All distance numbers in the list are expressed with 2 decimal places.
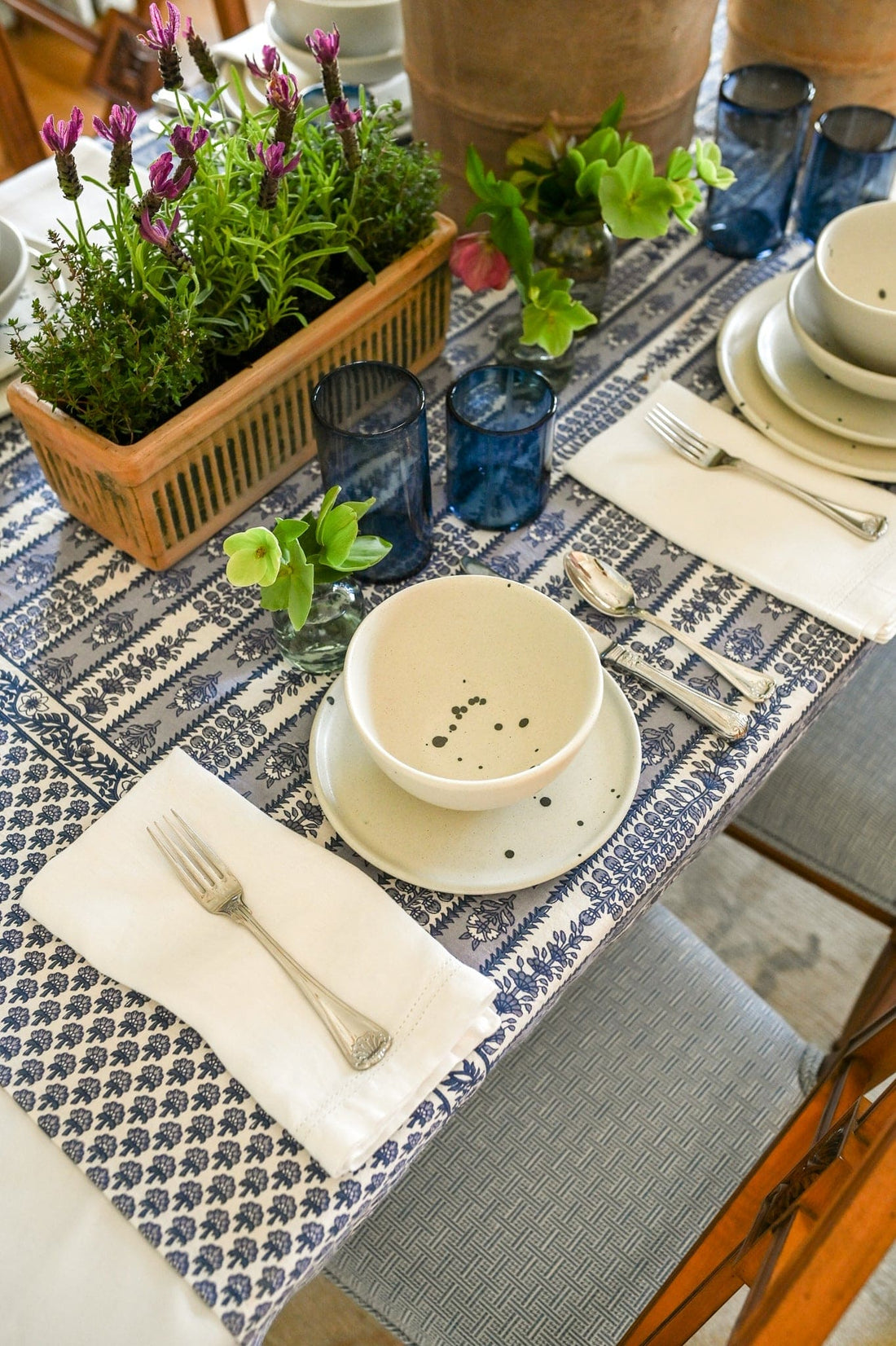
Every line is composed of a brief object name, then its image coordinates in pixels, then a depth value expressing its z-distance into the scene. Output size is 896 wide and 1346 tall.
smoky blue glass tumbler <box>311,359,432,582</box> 0.81
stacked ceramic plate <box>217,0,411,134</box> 1.17
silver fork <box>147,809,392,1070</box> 0.64
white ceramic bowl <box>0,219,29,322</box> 1.01
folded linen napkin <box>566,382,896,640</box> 0.88
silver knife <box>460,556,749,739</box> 0.79
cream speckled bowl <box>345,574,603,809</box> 0.76
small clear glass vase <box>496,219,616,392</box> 1.02
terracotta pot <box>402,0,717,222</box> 0.99
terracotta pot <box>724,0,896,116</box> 1.16
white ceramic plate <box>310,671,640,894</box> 0.71
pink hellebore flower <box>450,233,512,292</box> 0.97
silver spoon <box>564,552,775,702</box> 0.82
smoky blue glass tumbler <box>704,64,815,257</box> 1.11
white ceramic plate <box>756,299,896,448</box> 0.97
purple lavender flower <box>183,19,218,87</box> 0.82
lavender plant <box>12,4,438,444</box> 0.76
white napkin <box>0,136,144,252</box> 1.13
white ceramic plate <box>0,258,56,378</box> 1.01
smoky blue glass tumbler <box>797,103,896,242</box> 1.12
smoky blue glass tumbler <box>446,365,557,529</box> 0.86
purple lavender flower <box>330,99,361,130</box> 0.85
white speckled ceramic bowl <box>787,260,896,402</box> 0.95
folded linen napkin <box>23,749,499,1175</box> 0.63
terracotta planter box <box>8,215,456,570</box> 0.82
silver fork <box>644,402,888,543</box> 0.91
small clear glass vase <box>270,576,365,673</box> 0.82
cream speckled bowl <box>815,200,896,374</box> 0.97
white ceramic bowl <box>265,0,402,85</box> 1.20
